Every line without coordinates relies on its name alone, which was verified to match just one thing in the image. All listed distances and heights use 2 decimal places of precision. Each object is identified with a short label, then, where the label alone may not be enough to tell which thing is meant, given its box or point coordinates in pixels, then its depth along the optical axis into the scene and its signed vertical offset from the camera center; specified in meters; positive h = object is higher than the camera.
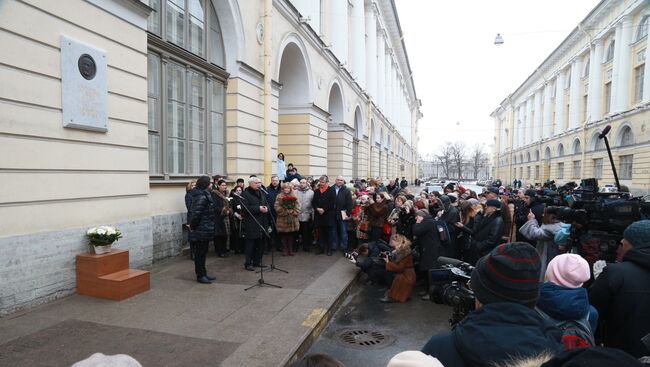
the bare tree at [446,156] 95.01 +4.92
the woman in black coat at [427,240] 6.41 -1.13
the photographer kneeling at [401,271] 6.39 -1.67
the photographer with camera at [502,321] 1.50 -0.63
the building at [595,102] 26.50 +7.07
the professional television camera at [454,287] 2.72 -0.94
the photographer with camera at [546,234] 5.11 -0.81
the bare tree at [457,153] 93.69 +5.55
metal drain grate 4.72 -2.15
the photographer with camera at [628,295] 2.71 -0.87
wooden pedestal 5.38 -1.58
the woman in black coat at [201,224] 6.25 -0.89
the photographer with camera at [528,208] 7.06 -0.66
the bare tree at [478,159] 99.64 +4.42
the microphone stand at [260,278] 6.36 -1.80
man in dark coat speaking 7.25 -0.95
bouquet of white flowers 5.62 -0.99
